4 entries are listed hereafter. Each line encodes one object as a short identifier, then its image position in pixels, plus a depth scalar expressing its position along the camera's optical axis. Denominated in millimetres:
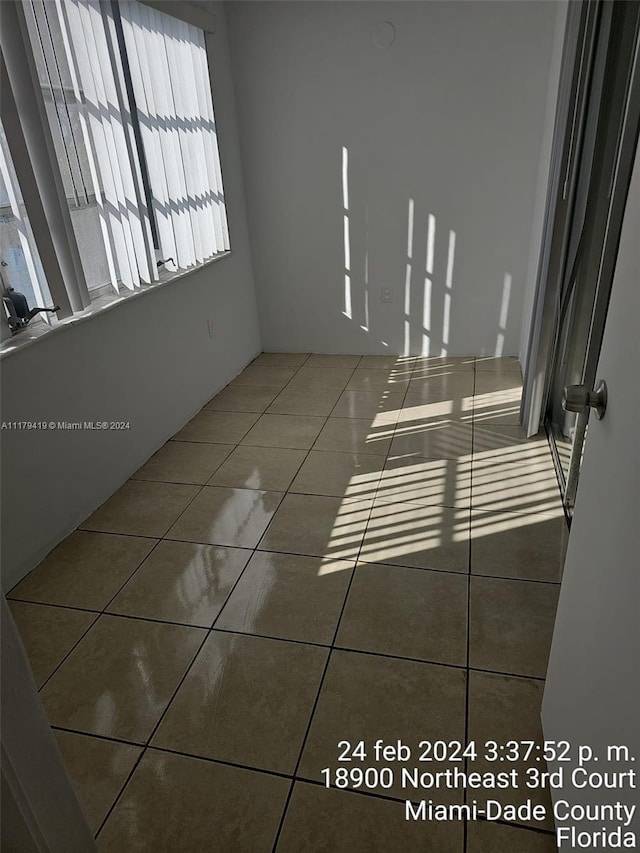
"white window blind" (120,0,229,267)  2736
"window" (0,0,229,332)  2168
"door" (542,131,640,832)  833
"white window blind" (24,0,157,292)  2184
